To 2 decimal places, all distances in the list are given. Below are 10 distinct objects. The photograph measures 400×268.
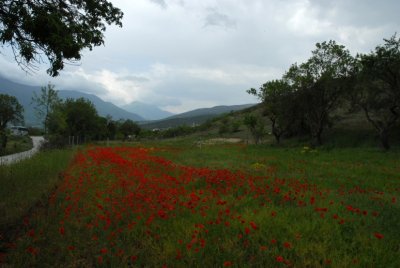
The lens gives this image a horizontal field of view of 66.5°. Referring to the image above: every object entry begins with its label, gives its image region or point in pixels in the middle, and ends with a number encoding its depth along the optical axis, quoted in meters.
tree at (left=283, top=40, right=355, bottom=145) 30.19
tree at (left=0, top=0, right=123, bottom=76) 7.14
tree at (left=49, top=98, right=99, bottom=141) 50.50
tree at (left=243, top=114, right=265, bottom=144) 41.50
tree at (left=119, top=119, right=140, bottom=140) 94.81
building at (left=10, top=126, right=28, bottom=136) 97.90
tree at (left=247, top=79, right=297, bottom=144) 35.28
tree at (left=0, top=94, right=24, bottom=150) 65.10
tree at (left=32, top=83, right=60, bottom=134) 40.31
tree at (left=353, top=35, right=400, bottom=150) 23.94
